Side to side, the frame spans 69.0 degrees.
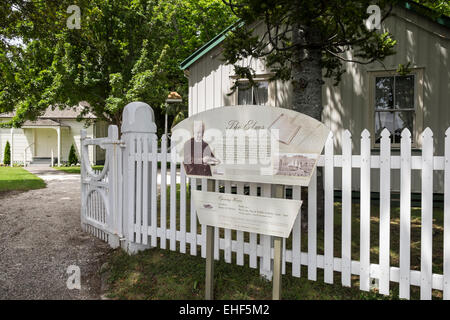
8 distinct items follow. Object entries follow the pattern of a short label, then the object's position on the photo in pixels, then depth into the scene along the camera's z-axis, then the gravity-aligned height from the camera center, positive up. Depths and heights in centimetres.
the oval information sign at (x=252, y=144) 272 +10
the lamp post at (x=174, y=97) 1252 +226
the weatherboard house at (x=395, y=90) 741 +160
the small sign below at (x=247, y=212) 274 -51
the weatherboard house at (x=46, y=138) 2397 +140
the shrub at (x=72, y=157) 2305 -3
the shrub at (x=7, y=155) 2312 +13
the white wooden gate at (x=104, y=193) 453 -56
